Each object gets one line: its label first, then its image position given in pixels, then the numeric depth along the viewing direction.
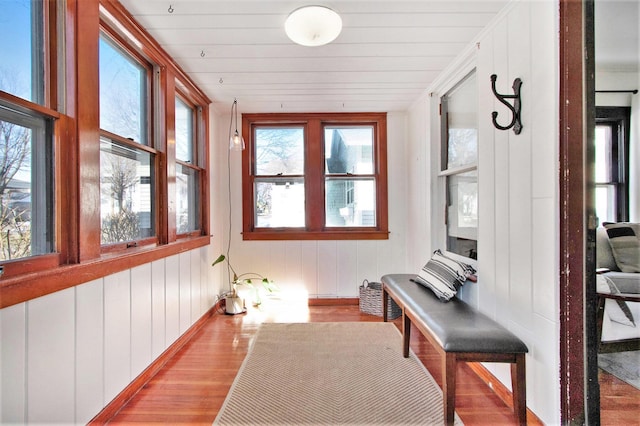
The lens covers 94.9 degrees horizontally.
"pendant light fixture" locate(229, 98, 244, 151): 2.94
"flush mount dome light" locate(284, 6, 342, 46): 1.68
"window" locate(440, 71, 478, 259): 2.22
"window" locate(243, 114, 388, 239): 3.58
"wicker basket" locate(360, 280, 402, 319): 3.08
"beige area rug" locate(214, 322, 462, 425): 1.60
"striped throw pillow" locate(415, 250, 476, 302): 2.08
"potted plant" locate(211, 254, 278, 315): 3.22
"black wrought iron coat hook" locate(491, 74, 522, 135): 1.56
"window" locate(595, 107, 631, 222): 1.20
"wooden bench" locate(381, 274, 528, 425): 1.47
